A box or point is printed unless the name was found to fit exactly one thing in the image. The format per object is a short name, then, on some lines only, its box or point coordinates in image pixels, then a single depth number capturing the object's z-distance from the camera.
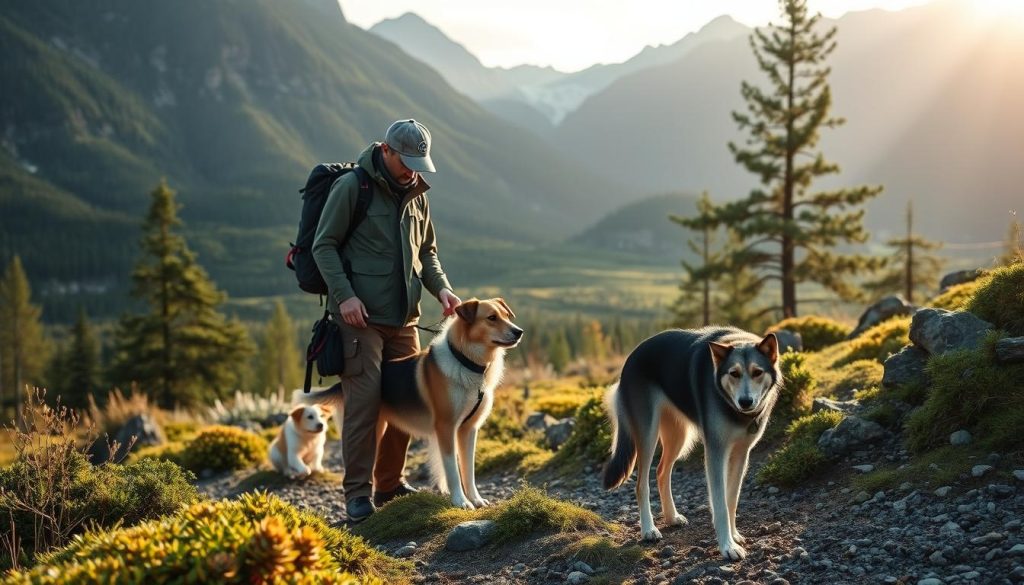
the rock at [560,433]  11.77
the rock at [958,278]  12.70
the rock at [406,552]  6.46
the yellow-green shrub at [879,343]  10.31
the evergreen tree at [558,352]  50.15
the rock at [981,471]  5.73
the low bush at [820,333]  15.08
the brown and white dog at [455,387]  7.30
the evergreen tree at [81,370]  42.97
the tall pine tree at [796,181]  24.17
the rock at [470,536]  6.40
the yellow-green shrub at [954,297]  9.96
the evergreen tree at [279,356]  56.54
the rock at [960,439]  6.26
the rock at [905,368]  7.82
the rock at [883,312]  13.57
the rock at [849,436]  7.17
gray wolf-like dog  5.35
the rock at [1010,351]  6.30
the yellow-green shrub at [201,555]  3.33
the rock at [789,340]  13.53
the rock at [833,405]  8.14
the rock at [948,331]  7.30
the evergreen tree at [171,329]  28.20
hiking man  7.11
